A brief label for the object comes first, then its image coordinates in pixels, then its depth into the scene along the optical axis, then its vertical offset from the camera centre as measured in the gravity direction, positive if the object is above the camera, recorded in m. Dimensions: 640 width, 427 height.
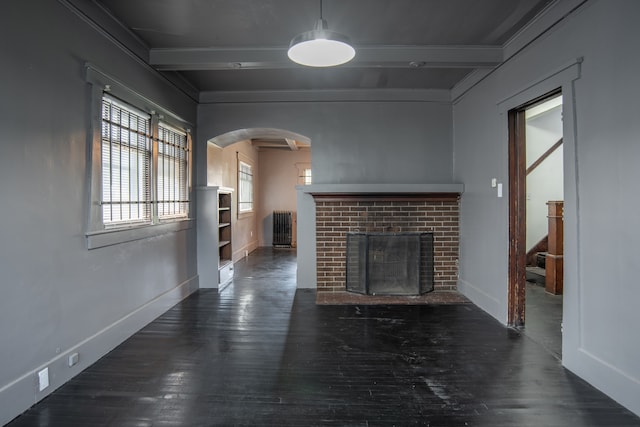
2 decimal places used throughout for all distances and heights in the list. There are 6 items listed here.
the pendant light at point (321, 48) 2.23 +1.13
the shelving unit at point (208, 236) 4.97 -0.29
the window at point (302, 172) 10.45 +1.27
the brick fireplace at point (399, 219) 4.82 -0.05
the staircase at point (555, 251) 4.62 -0.49
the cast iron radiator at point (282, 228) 10.00 -0.36
